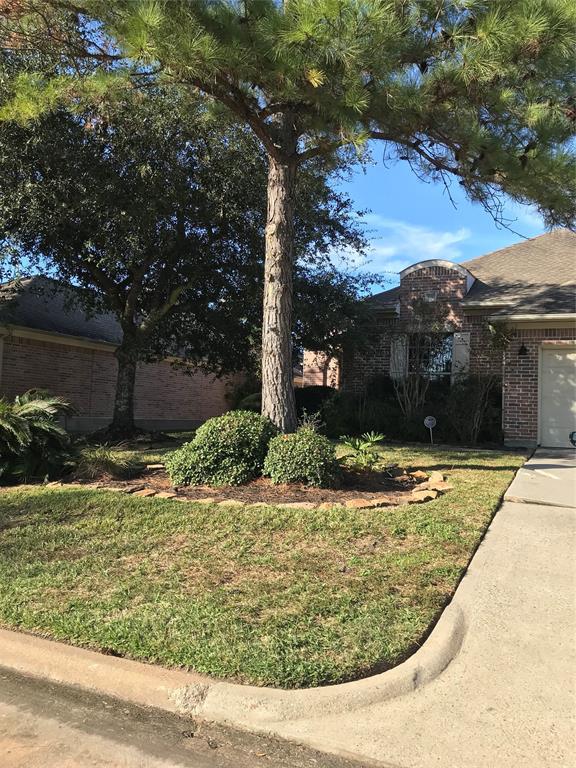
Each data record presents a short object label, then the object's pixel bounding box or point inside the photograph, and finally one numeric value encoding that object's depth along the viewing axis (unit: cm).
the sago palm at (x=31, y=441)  805
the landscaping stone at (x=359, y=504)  609
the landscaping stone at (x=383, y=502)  620
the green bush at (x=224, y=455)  718
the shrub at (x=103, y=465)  803
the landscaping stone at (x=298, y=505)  605
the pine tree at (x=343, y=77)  637
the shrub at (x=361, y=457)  768
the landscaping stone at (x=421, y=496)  646
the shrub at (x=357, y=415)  1376
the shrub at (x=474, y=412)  1308
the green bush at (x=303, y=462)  689
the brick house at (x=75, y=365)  1566
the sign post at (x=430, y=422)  1155
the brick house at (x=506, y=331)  1284
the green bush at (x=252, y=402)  1873
